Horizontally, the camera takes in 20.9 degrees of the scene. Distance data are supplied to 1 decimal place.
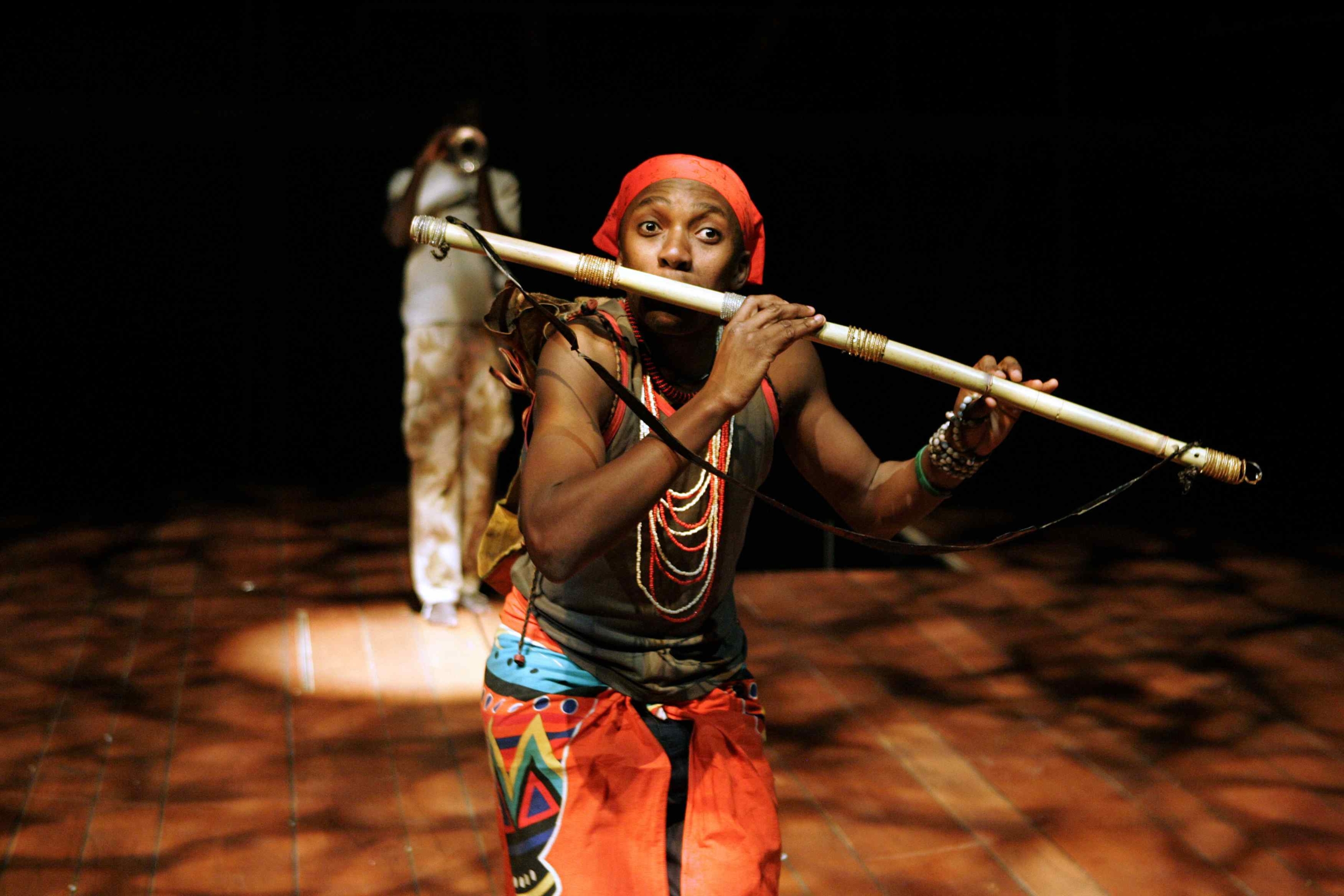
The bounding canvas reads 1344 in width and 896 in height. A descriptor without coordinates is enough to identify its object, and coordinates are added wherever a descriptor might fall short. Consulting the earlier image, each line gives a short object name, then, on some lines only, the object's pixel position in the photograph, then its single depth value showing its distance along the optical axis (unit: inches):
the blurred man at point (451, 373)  272.8
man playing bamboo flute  168.9
